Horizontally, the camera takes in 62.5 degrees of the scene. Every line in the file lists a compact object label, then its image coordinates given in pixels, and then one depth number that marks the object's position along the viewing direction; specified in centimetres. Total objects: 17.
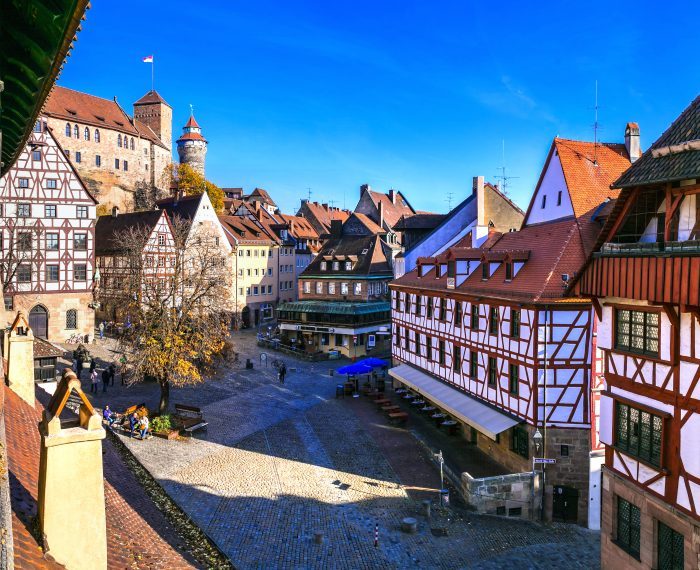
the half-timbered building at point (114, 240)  4953
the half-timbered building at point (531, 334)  2073
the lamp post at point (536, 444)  2030
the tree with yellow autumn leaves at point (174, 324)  2542
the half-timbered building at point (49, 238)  4144
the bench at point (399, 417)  2912
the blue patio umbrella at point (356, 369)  3444
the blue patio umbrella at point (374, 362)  3522
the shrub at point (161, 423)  2509
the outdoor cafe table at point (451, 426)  2792
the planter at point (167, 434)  2466
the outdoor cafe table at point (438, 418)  2892
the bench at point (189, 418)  2567
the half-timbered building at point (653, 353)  1142
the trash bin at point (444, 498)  1977
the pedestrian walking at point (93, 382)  3098
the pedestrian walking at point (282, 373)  3779
